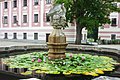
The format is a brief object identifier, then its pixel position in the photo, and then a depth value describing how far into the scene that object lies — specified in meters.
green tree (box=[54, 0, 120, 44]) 26.75
